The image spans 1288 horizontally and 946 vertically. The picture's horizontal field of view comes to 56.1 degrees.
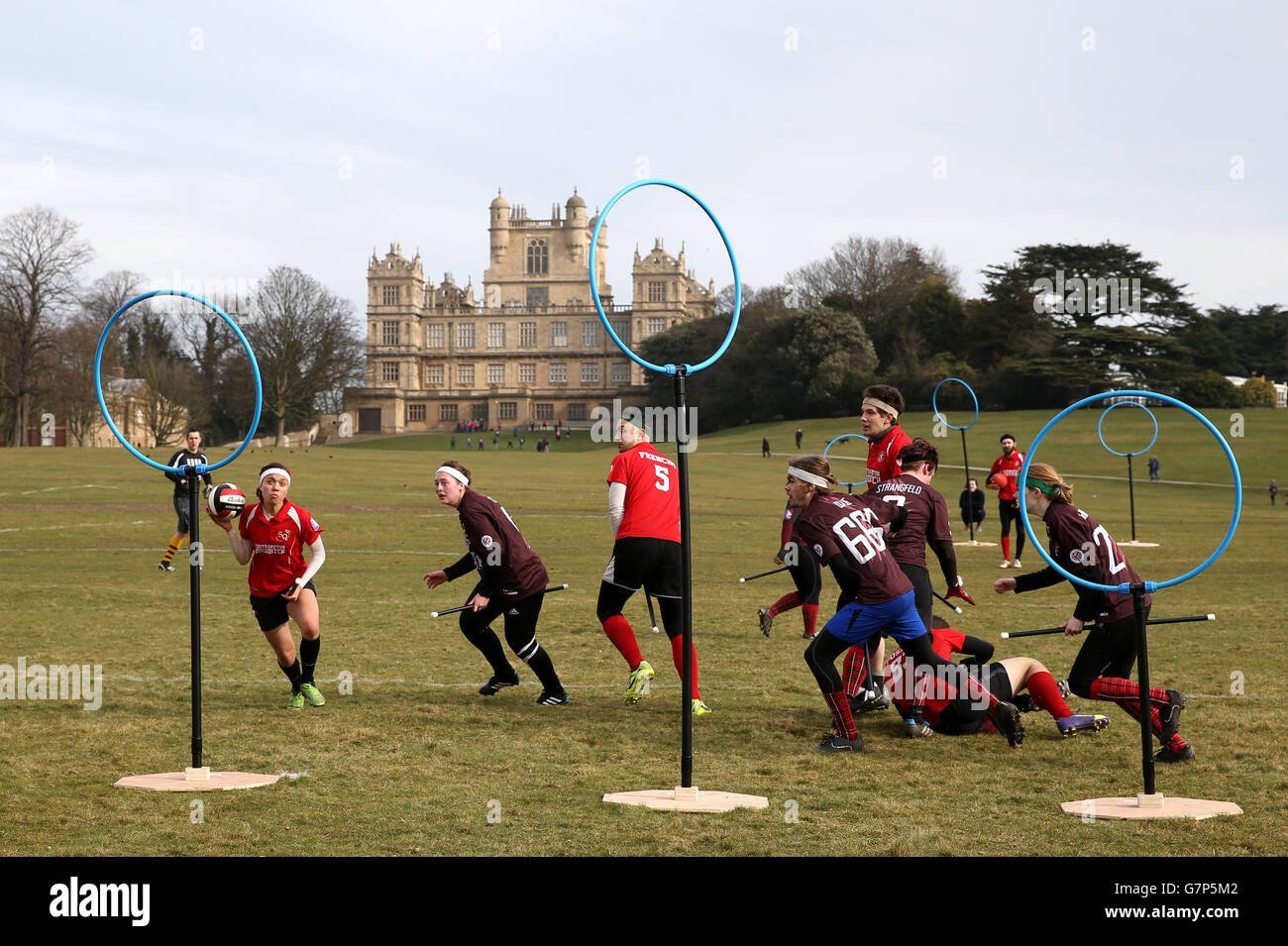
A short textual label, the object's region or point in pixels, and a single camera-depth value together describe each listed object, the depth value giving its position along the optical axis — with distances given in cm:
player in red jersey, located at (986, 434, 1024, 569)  1914
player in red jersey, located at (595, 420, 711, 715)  926
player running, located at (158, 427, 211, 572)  1790
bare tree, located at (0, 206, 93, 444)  6694
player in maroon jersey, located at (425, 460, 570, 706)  938
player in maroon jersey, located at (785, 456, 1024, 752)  788
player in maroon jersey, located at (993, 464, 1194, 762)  752
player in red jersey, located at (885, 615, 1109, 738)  828
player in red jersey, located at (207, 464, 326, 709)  942
